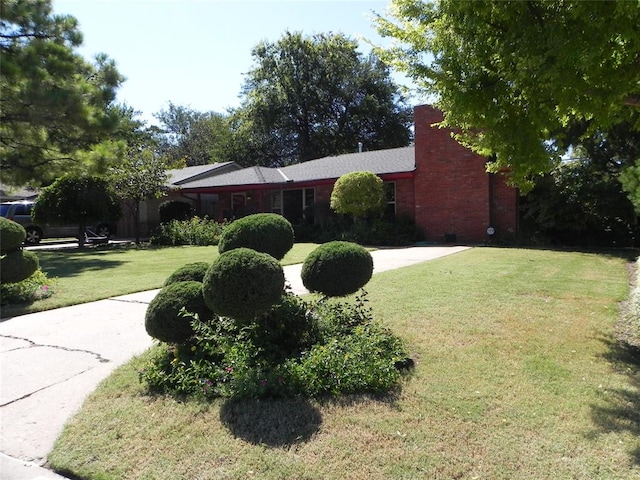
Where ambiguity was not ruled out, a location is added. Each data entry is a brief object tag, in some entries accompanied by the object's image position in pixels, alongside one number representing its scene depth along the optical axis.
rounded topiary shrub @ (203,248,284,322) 3.83
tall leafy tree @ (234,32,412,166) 38.84
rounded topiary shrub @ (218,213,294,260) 4.77
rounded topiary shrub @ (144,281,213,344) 4.13
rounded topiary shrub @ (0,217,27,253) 7.12
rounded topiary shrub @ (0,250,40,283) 7.24
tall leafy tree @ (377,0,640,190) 3.62
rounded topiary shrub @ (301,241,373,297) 4.81
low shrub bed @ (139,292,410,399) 3.83
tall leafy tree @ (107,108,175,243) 19.39
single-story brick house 16.94
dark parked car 20.44
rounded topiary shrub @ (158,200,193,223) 24.14
